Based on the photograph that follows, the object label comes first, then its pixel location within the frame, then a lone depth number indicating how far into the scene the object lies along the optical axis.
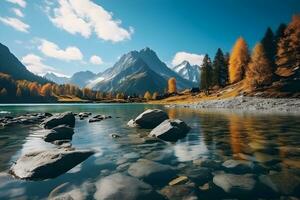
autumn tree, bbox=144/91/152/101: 189.27
